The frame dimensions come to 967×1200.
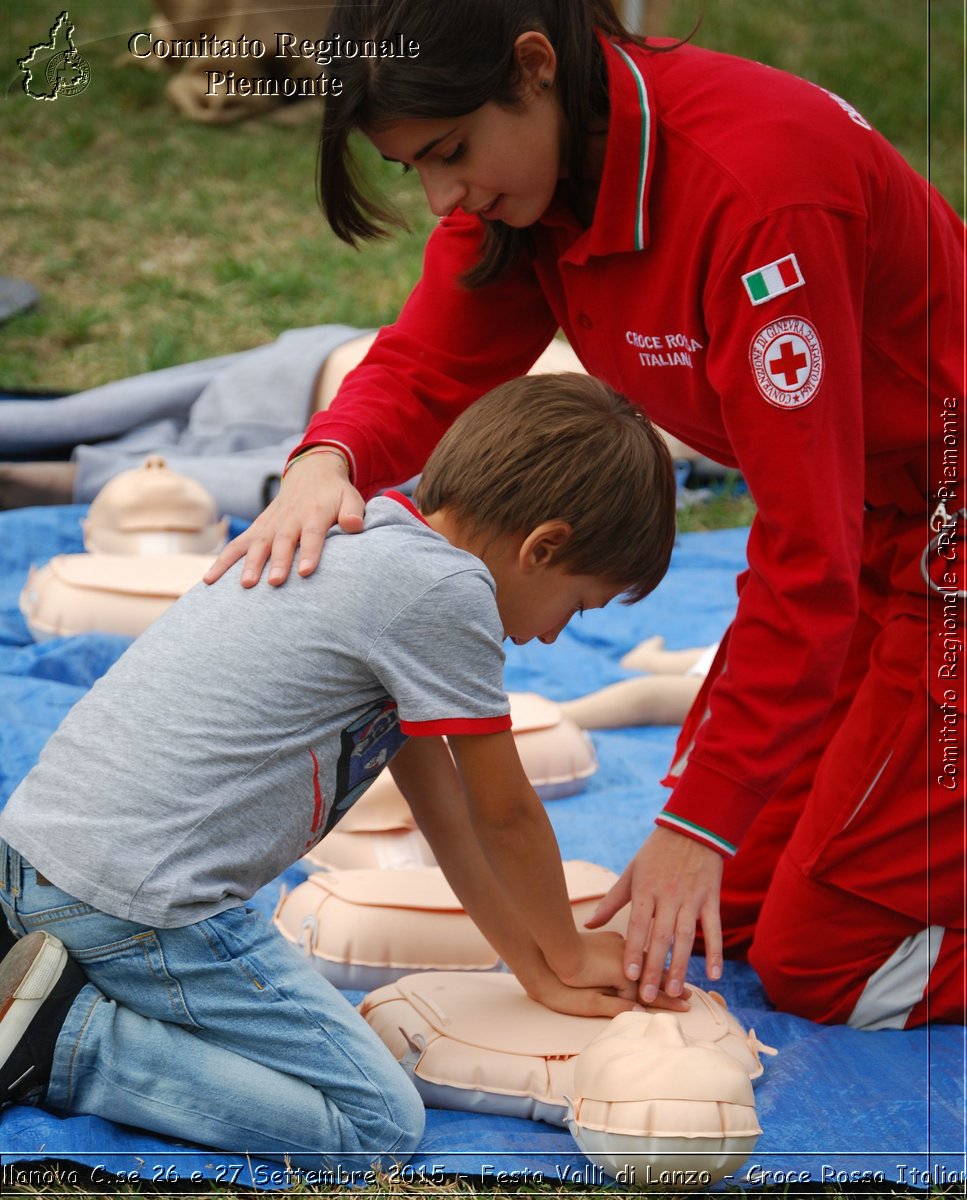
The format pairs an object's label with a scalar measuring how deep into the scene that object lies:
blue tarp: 2.57
